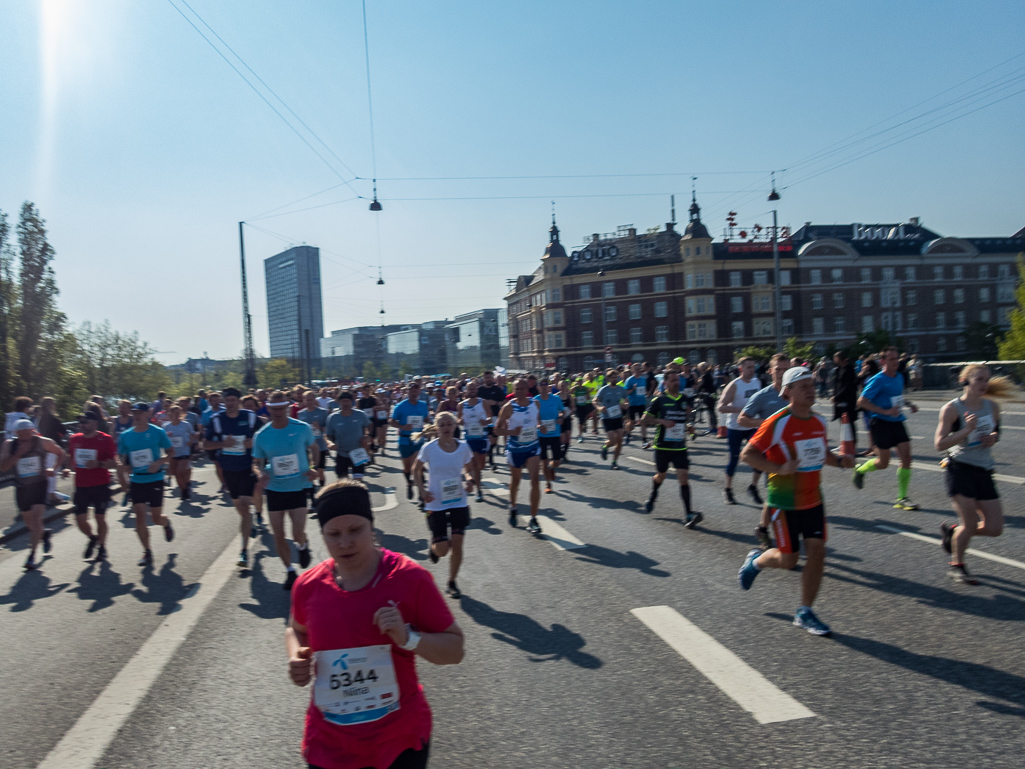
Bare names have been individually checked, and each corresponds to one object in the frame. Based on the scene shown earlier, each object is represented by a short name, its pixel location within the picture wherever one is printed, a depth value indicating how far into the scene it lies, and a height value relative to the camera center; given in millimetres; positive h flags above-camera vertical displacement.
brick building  83125 +6102
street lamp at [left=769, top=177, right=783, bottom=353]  37231 +2660
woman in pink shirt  2520 -963
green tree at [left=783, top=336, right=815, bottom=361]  42809 -233
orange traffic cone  12078 -1382
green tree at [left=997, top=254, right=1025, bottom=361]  39406 -297
